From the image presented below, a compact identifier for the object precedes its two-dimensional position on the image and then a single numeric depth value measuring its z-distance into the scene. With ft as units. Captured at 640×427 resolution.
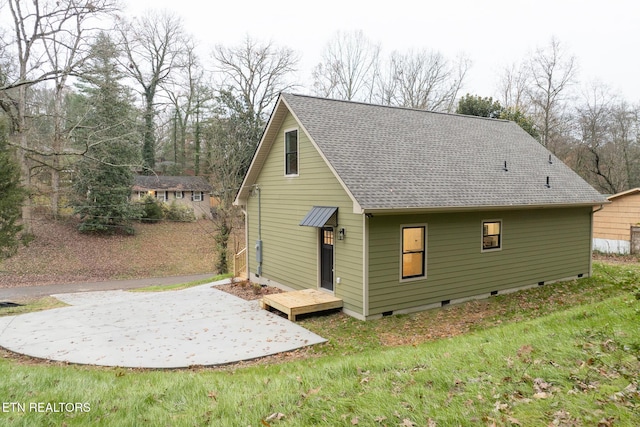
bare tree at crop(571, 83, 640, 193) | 93.86
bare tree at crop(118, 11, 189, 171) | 112.68
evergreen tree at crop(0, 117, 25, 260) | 43.55
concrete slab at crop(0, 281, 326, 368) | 24.86
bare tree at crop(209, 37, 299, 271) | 94.27
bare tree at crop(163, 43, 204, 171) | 116.57
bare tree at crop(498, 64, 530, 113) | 105.19
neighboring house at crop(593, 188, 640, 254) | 60.95
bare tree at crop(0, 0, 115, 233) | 49.39
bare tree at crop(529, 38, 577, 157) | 93.86
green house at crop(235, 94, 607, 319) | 32.50
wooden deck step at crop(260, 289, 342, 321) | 31.94
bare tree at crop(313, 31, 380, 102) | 116.06
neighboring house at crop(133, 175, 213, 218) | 116.06
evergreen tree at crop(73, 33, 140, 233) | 83.82
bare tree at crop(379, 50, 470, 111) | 113.29
